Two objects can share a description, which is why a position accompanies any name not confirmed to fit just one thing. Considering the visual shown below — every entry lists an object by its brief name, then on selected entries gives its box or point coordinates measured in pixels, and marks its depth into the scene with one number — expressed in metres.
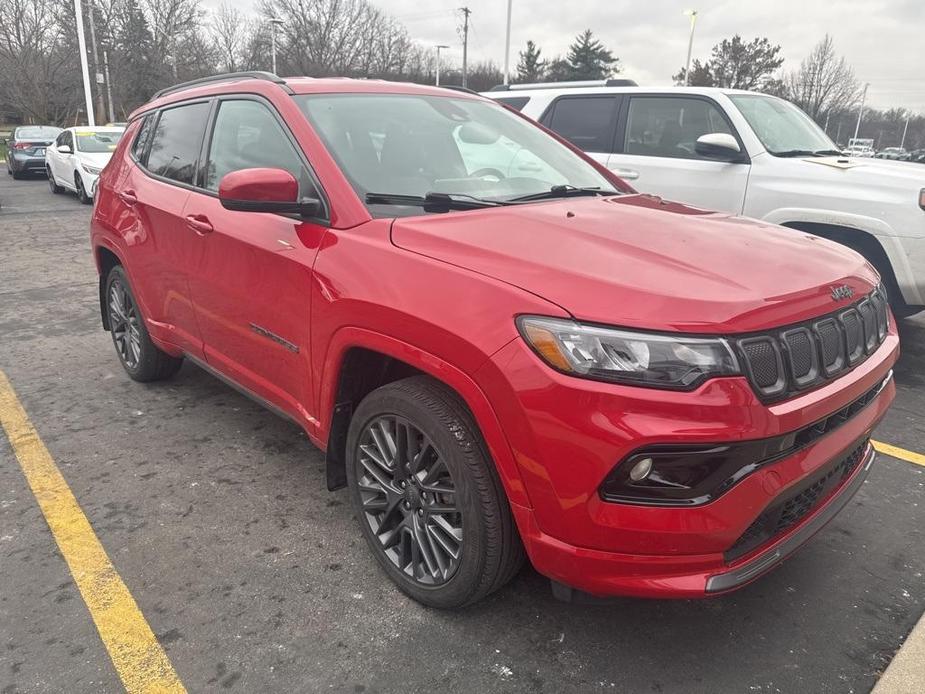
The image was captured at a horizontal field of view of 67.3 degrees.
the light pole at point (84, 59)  24.19
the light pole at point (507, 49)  32.06
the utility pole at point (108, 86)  34.33
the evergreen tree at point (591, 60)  58.69
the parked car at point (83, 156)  14.33
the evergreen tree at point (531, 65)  67.79
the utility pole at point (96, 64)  30.78
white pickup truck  4.91
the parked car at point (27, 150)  19.78
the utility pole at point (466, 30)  58.75
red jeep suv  1.84
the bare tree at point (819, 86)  43.81
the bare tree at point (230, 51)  49.41
